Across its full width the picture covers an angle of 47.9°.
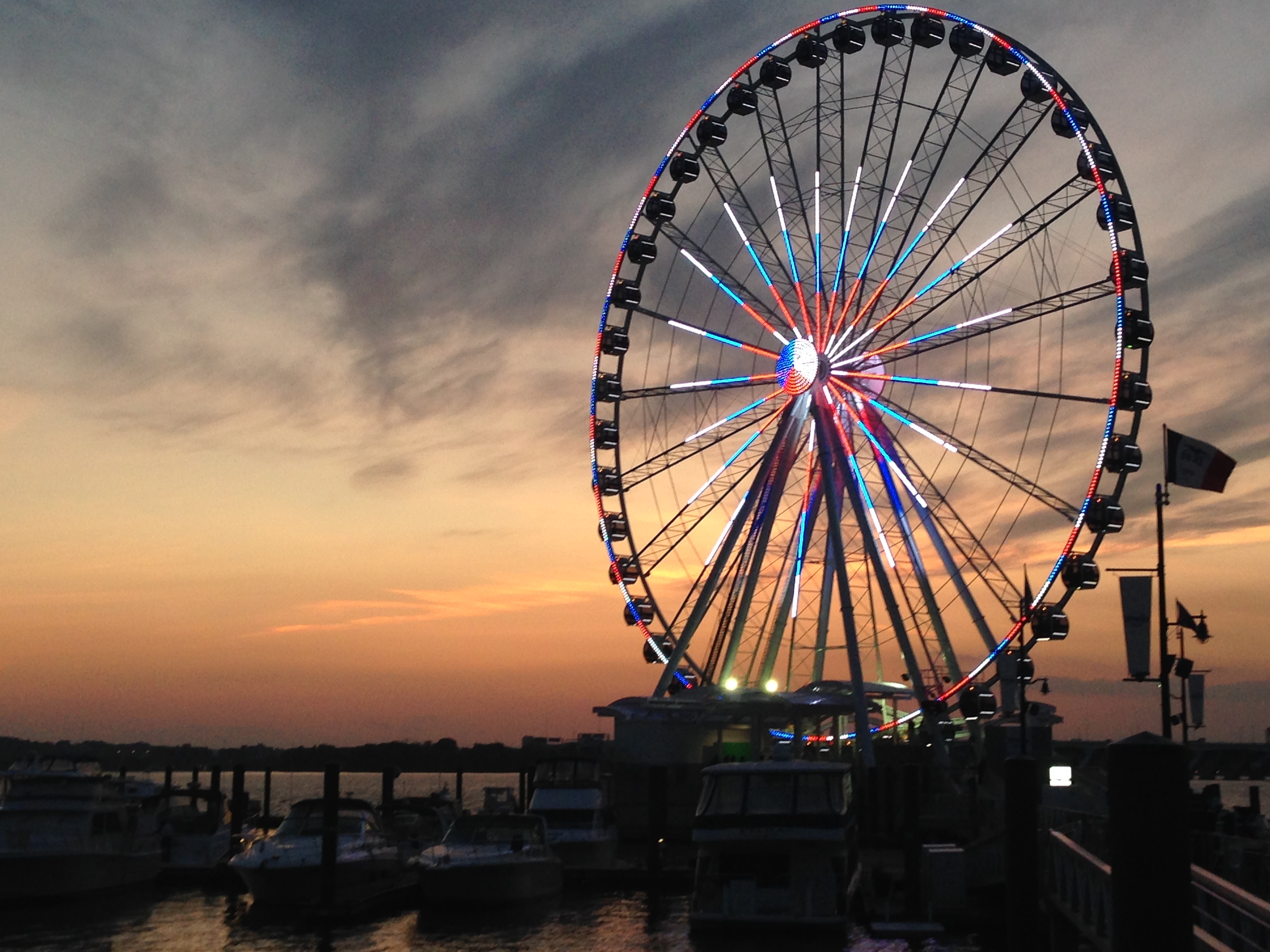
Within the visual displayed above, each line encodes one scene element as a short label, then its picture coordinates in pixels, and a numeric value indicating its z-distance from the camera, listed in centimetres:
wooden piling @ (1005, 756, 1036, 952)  2108
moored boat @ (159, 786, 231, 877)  4391
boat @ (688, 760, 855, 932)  2938
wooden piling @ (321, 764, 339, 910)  3406
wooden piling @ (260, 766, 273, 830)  6619
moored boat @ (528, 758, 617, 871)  4369
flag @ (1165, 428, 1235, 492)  2853
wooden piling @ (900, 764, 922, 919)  3183
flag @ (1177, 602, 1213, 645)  3288
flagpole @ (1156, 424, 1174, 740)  2684
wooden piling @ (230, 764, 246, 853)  5412
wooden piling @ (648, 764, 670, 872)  3884
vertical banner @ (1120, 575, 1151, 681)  2916
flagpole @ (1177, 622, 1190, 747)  3422
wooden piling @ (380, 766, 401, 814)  5344
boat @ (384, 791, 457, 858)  4716
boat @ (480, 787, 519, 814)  5128
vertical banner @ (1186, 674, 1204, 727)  3625
